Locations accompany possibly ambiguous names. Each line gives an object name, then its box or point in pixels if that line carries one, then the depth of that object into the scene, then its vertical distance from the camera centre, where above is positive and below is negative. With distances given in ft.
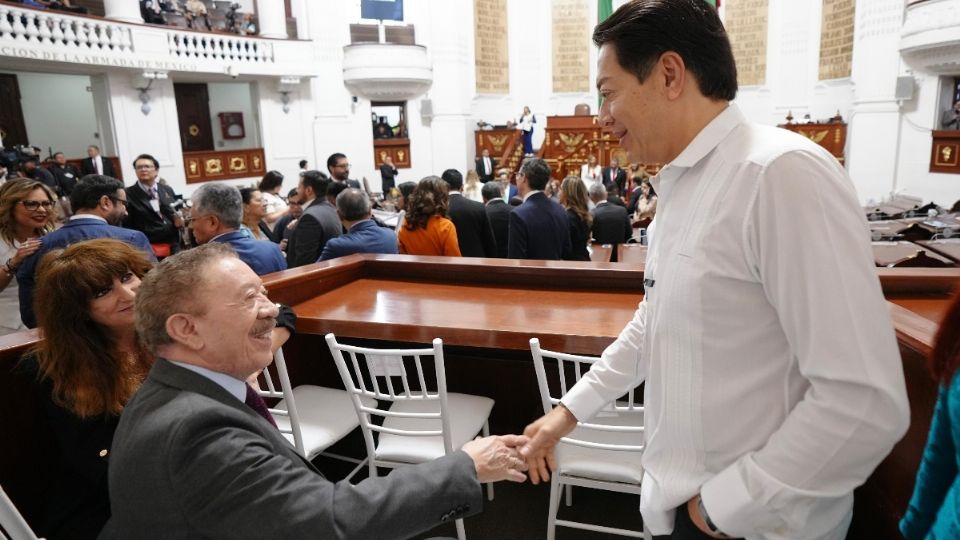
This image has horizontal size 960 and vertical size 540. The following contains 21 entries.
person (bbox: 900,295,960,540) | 2.68 -1.61
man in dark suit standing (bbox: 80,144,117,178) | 32.60 -0.15
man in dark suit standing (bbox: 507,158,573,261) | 13.73 -1.80
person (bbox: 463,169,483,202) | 27.43 -1.75
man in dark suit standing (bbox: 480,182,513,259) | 16.12 -1.96
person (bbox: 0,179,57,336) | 10.95 -0.93
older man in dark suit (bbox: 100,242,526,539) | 3.34 -1.72
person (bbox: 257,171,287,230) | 18.12 -1.14
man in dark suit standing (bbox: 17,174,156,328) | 9.93 -1.09
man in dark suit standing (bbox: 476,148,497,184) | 43.96 -1.52
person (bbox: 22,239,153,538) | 5.30 -1.87
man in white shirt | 2.60 -0.81
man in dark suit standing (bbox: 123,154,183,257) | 17.19 -1.55
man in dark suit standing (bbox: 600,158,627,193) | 34.81 -2.04
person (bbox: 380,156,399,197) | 43.80 -1.95
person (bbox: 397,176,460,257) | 13.25 -1.58
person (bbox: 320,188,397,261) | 11.93 -1.65
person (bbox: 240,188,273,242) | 14.16 -1.28
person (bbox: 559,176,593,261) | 15.62 -1.89
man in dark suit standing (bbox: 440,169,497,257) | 14.70 -1.93
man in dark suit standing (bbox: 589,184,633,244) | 17.11 -2.33
